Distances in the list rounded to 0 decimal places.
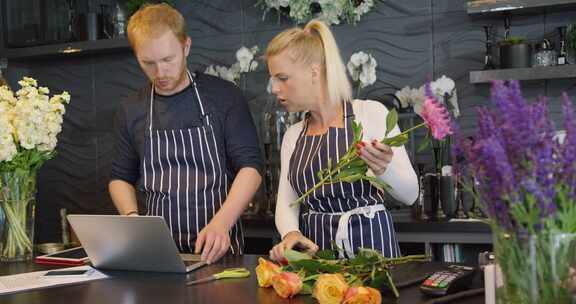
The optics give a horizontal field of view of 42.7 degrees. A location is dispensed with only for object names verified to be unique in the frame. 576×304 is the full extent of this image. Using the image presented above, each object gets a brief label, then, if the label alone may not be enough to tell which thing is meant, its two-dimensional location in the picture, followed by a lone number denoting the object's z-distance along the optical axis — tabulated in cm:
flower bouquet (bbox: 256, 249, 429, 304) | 125
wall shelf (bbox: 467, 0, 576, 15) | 285
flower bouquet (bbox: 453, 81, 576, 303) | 78
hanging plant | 341
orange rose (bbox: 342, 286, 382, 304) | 119
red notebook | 198
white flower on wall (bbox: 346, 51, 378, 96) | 339
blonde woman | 211
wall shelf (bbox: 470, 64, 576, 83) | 286
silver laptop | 163
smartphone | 176
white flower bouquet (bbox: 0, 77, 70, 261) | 205
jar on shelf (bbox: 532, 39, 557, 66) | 296
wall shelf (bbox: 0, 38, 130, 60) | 384
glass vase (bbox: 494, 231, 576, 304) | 79
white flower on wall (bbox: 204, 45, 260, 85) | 364
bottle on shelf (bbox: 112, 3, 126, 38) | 388
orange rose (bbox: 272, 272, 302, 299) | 134
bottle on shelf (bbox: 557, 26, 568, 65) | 295
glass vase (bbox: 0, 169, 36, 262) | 206
